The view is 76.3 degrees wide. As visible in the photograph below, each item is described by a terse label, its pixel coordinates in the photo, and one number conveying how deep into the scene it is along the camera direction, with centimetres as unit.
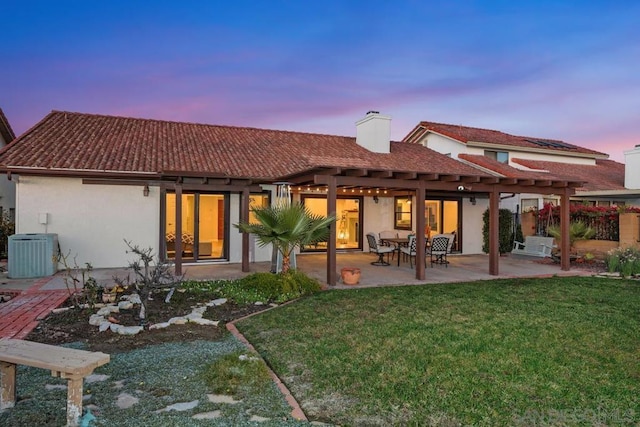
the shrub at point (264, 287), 827
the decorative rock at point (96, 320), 617
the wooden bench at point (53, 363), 322
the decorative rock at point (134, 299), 742
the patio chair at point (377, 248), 1313
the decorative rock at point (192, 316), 656
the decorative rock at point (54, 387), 397
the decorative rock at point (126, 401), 364
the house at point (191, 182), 1106
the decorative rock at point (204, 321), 642
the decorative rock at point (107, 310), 662
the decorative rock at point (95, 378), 415
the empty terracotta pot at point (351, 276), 996
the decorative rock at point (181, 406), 356
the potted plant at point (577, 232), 1474
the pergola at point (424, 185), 986
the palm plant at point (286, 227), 891
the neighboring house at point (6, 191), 1556
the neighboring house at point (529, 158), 1844
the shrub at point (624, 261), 1140
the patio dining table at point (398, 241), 1336
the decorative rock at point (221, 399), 372
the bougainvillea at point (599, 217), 1451
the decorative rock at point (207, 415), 339
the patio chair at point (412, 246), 1236
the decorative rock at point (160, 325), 611
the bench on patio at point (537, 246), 1512
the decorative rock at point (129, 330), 577
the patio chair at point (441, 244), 1285
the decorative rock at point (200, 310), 696
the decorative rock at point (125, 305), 709
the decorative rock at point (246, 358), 468
